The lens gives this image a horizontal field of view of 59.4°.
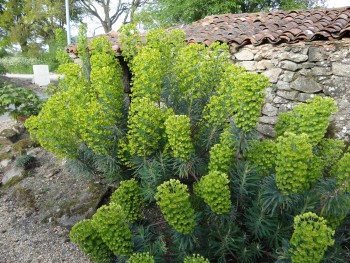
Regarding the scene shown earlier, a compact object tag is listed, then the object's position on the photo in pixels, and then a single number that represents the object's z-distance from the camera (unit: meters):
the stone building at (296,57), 4.16
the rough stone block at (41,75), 15.06
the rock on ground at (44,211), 3.77
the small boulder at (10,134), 6.85
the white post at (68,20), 11.78
